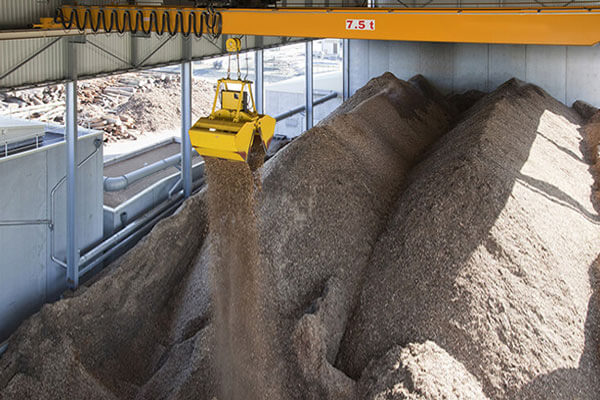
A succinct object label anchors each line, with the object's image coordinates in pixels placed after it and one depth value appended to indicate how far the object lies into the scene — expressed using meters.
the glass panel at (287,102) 20.41
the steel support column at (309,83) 19.09
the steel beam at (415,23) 7.30
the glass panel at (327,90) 22.31
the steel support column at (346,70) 22.56
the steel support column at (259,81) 16.20
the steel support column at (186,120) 12.65
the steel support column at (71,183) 9.70
